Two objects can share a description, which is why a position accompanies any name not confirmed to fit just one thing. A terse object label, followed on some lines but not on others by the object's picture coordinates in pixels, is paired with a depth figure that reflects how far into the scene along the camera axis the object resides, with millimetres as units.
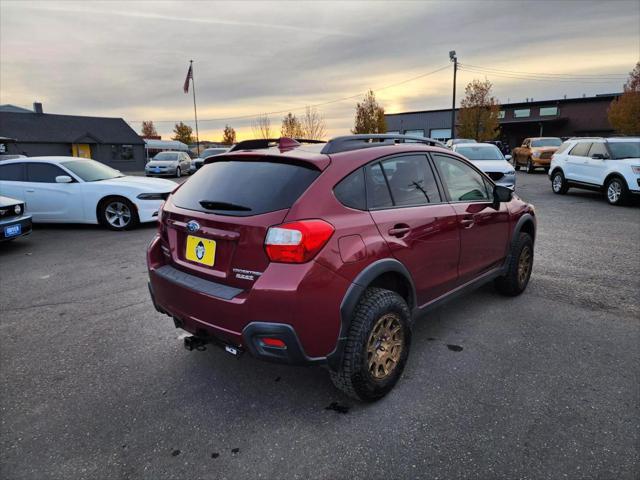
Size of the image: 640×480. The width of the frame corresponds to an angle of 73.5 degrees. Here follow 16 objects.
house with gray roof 38281
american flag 41272
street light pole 33647
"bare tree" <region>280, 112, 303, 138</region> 49962
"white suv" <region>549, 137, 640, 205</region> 11194
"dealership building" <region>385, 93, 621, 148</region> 45000
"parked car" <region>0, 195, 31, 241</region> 6785
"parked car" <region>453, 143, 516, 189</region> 11828
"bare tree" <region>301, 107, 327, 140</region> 50969
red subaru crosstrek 2400
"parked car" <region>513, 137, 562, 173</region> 22156
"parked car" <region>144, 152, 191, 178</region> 26297
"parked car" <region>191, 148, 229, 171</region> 25170
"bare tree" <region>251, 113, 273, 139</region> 56875
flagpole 43375
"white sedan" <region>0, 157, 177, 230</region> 8711
